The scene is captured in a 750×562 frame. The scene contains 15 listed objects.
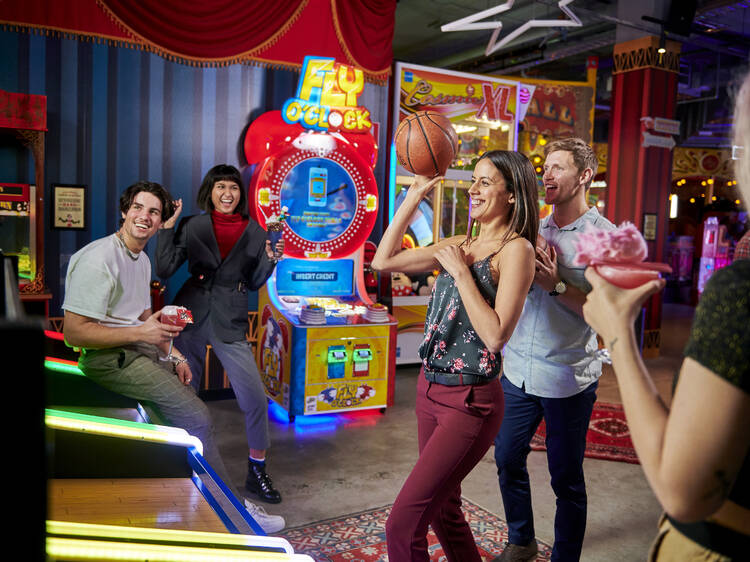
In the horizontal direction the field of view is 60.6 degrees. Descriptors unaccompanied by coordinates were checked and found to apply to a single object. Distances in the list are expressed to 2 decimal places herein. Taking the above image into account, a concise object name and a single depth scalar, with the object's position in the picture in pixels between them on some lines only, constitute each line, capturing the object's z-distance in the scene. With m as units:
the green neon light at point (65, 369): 2.56
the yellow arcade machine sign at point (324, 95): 4.12
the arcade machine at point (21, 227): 4.04
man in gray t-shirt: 2.44
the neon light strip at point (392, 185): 5.79
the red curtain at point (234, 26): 4.27
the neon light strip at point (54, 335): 3.04
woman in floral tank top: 1.86
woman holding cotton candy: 0.84
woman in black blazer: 3.32
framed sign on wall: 4.34
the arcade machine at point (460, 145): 6.02
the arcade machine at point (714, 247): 11.41
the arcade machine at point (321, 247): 4.20
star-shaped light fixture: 5.41
